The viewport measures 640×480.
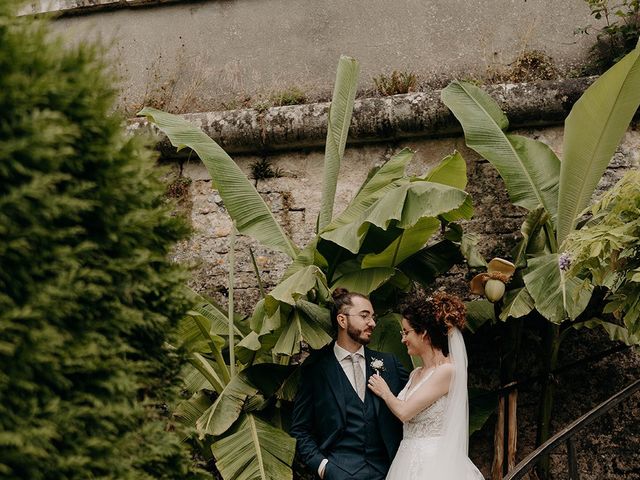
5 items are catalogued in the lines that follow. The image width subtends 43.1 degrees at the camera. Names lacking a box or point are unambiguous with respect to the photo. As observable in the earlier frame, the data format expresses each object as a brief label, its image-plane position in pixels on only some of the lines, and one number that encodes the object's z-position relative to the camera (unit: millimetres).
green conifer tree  2141
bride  4305
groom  4348
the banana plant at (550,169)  4918
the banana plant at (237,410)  4629
